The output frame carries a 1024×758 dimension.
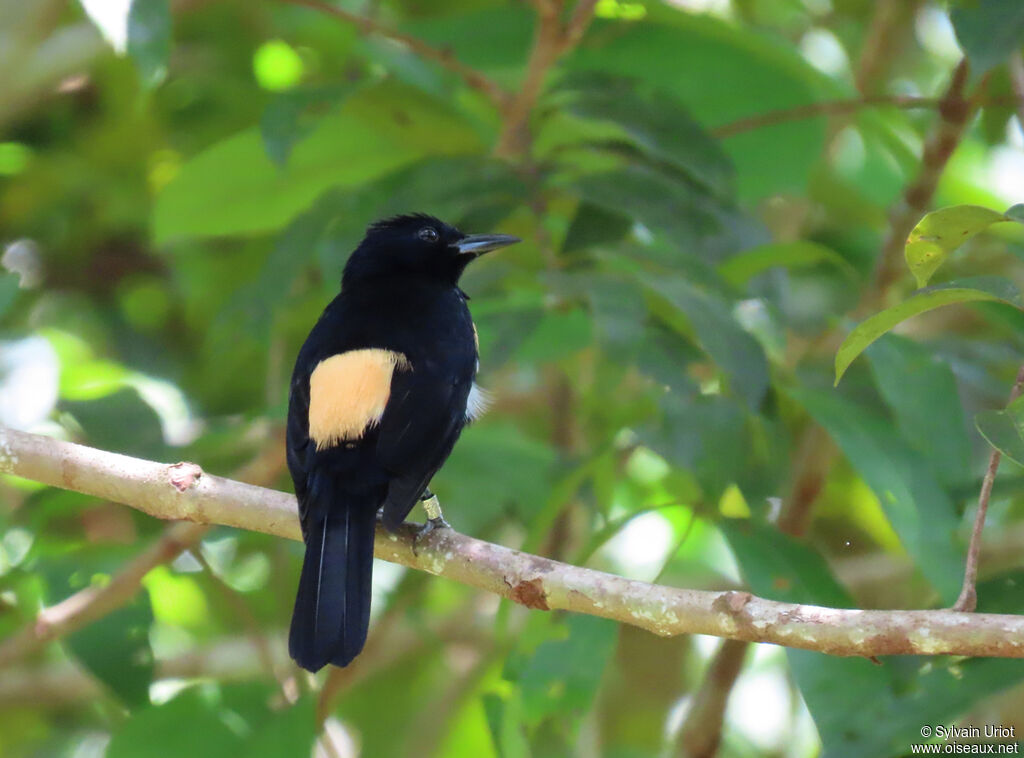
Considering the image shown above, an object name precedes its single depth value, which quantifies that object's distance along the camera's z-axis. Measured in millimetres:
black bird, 5043
